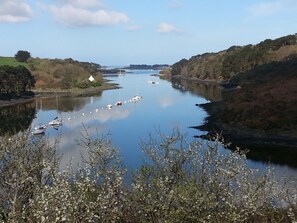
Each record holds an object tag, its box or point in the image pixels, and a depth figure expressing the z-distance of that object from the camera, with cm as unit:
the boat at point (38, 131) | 6669
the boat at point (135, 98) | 12747
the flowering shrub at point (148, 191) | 1190
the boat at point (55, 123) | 7800
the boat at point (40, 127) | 7081
